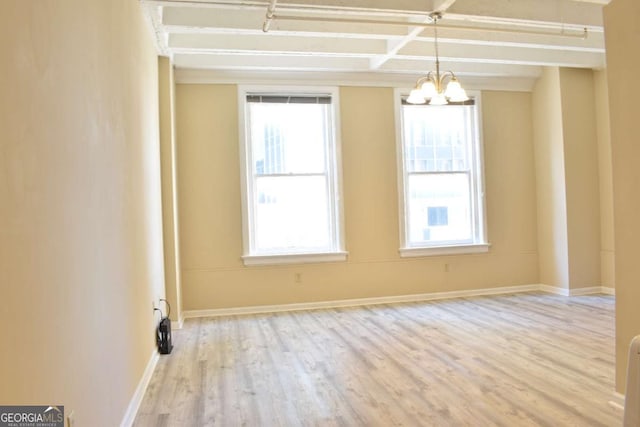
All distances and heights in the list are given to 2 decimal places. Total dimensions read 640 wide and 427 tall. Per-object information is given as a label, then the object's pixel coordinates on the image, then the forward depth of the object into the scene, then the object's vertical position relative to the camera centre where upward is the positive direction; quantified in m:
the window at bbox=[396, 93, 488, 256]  6.06 +0.45
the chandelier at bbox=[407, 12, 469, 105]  3.67 +0.99
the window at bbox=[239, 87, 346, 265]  5.62 +0.51
